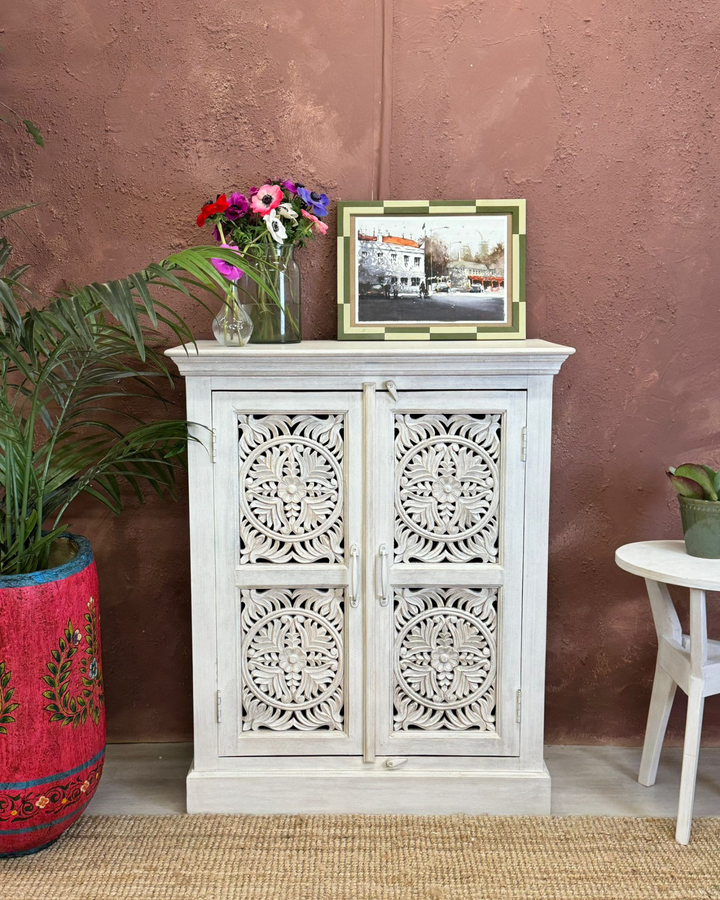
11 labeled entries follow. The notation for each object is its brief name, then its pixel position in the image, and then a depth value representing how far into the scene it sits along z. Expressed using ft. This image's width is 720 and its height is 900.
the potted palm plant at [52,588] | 6.18
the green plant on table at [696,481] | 7.39
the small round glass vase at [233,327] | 7.25
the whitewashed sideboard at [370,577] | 7.19
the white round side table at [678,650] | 6.98
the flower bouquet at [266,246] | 7.29
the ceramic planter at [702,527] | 7.25
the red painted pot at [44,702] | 6.52
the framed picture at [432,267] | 8.07
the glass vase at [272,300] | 7.50
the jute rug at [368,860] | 6.52
